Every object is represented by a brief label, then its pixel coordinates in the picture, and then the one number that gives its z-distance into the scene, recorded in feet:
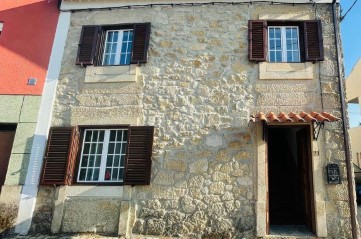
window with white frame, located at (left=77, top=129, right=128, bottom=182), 20.40
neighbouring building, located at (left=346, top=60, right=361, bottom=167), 48.18
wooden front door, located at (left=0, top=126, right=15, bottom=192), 21.65
